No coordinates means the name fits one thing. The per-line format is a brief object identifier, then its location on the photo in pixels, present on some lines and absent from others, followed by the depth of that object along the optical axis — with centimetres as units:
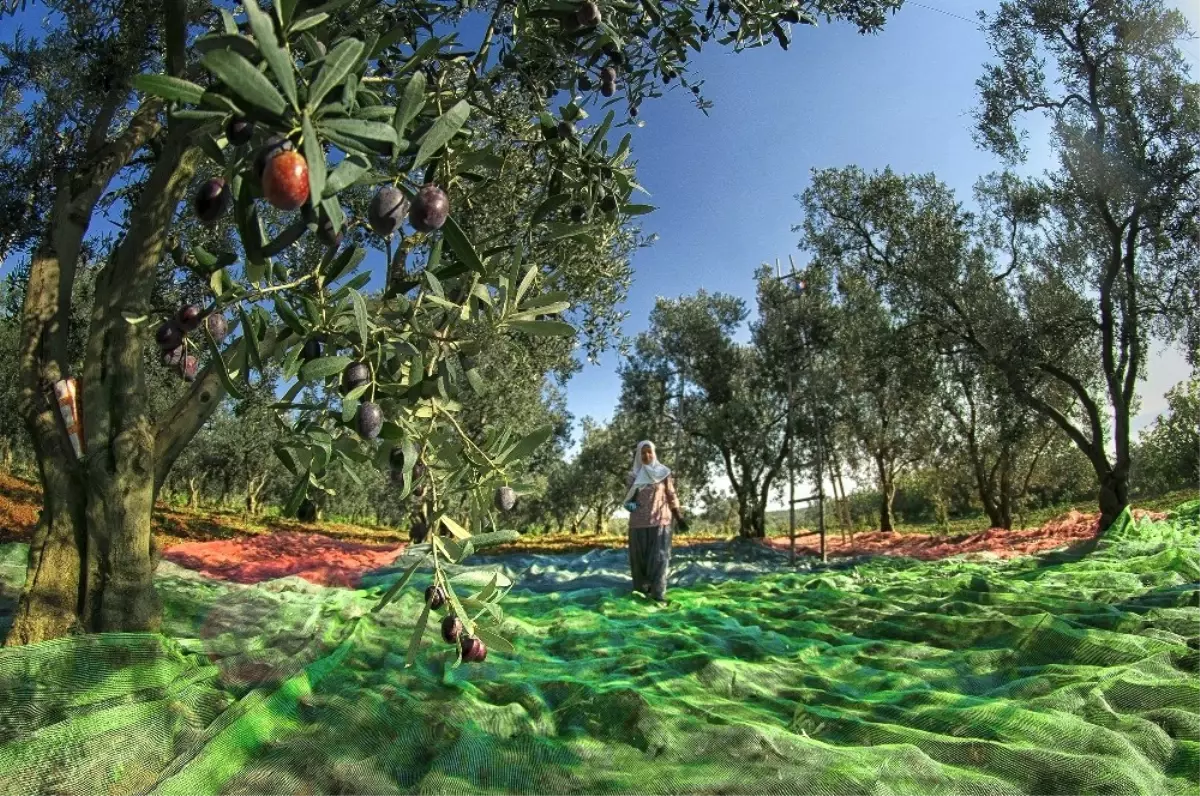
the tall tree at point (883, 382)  1410
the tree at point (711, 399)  2014
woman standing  793
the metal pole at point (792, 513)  1283
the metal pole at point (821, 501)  1348
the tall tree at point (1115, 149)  1127
